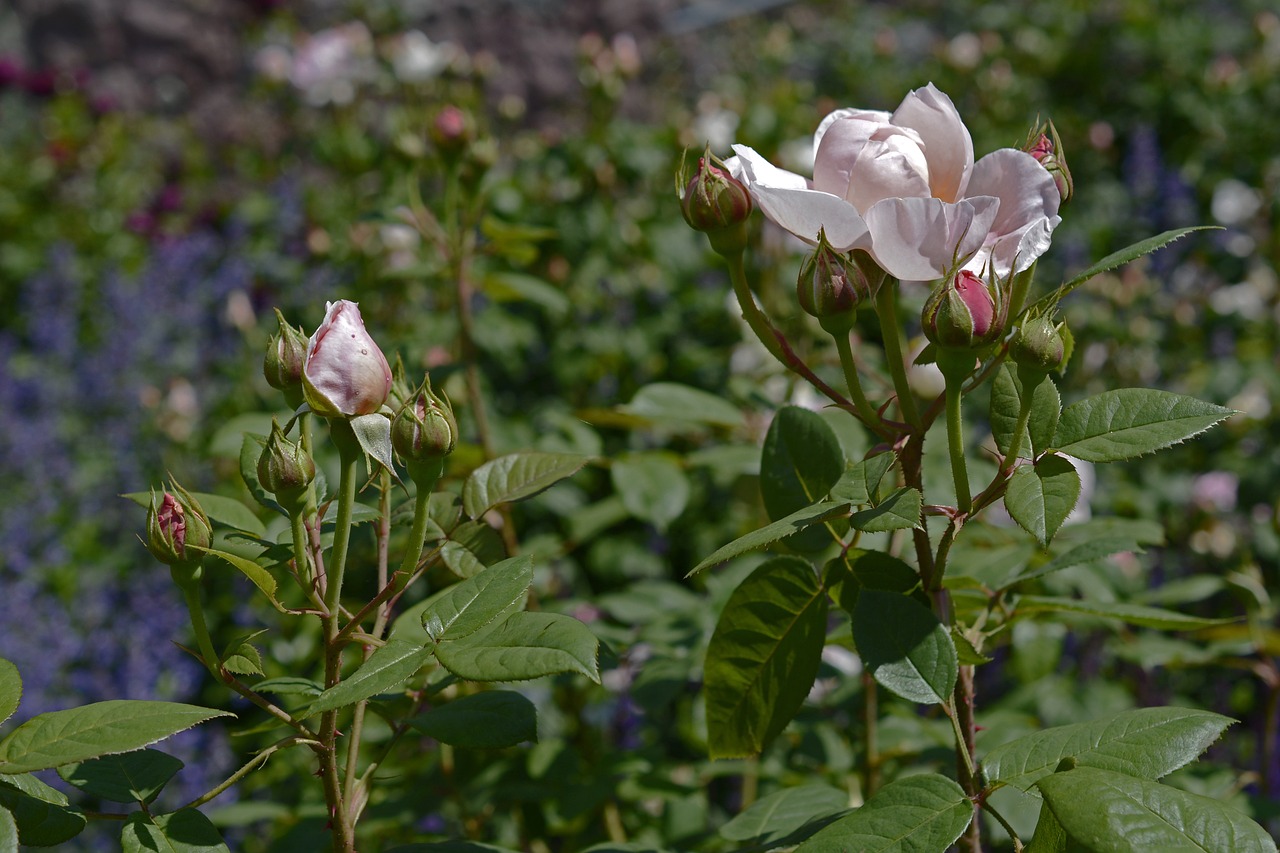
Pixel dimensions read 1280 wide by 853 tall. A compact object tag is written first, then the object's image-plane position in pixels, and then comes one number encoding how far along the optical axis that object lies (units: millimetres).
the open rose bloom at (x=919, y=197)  1127
